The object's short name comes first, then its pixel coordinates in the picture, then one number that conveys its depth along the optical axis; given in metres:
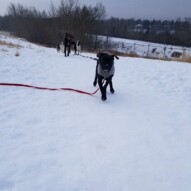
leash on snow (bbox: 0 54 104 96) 4.93
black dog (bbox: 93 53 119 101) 4.77
